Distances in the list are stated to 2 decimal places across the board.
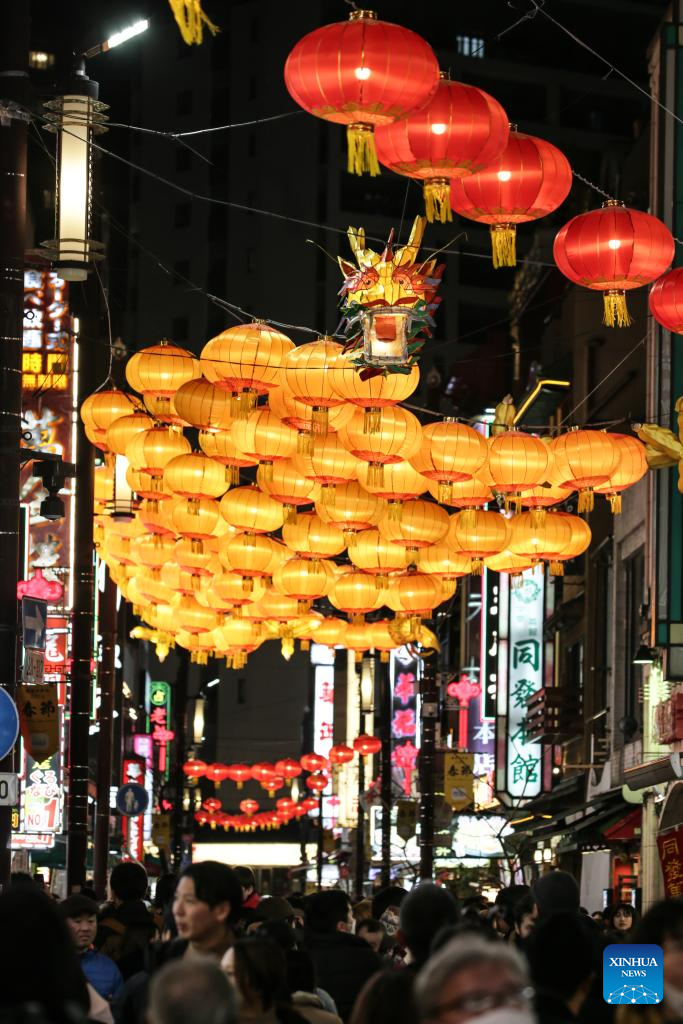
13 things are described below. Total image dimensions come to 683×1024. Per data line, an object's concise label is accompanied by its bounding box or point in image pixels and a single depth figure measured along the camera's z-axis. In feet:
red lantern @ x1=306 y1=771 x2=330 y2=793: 194.18
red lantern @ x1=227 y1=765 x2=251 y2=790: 202.57
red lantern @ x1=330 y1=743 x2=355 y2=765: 165.80
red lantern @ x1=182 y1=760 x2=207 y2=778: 191.14
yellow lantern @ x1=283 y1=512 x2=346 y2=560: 68.90
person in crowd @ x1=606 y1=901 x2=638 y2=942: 56.90
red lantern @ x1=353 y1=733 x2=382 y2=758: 156.66
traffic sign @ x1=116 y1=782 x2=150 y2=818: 91.71
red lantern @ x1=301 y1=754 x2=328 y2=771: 179.42
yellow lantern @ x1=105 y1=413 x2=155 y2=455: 65.87
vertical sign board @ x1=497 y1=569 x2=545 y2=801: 134.10
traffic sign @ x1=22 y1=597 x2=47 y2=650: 53.78
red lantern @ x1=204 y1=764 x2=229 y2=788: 197.47
